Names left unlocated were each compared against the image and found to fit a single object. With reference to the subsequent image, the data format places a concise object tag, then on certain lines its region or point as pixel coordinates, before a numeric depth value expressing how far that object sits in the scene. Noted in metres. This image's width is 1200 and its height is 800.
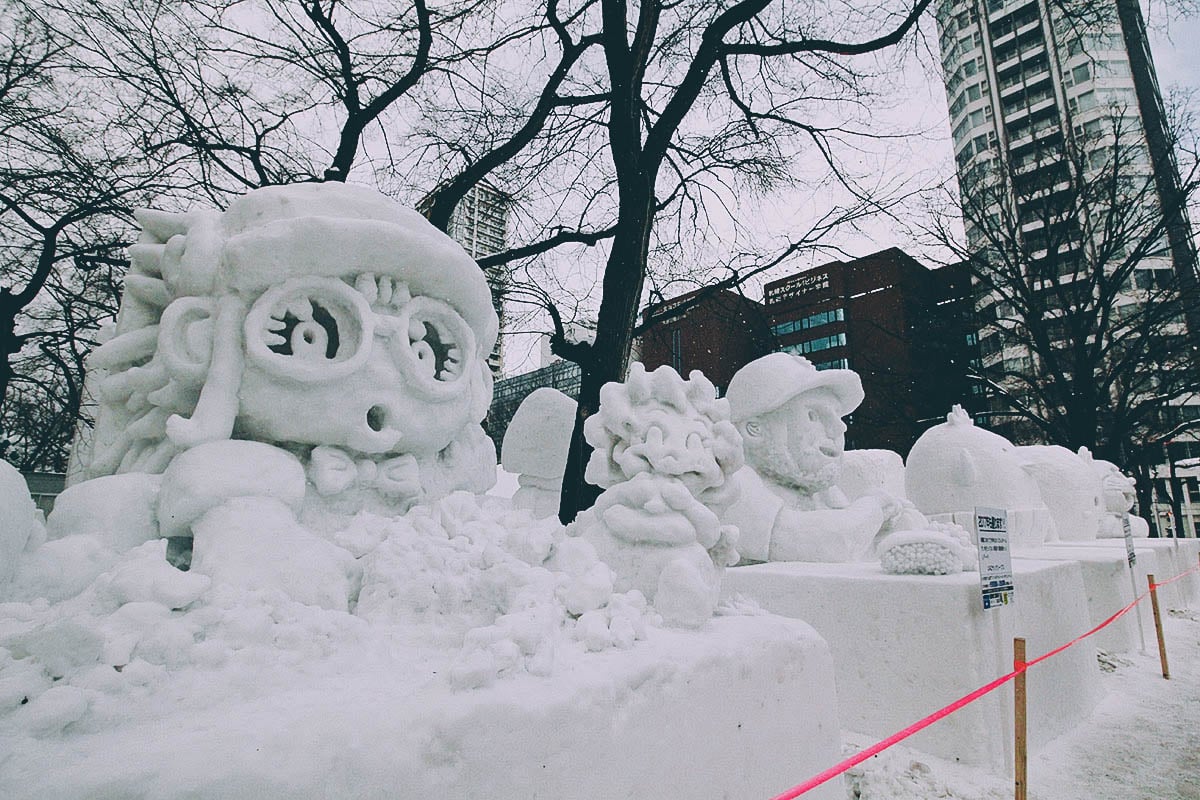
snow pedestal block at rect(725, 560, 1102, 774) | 2.95
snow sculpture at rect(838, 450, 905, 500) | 6.12
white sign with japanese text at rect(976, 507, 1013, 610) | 2.85
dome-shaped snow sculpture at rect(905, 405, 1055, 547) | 6.12
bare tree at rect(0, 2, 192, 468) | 6.28
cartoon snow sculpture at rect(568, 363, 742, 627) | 1.84
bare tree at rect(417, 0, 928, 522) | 5.97
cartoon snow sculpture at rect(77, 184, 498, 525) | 1.96
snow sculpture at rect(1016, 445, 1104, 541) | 7.70
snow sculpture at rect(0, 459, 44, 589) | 1.52
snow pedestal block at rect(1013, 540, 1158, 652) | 5.17
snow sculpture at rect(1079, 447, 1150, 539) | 8.32
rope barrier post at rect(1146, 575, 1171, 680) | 4.69
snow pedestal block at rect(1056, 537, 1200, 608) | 7.44
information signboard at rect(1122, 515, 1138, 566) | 5.49
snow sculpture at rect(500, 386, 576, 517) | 4.16
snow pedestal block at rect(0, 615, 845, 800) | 0.95
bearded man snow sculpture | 4.14
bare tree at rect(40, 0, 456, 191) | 5.96
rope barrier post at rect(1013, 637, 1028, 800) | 2.40
